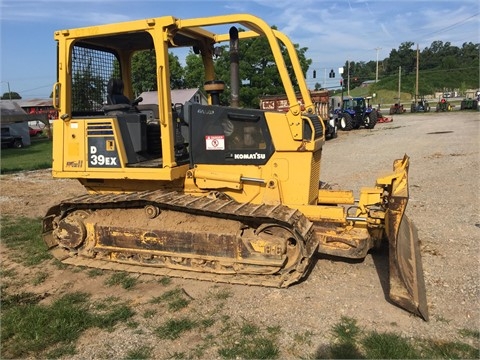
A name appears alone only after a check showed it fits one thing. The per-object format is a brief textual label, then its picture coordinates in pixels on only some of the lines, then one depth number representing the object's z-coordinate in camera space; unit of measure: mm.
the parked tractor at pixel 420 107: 48228
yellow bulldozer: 4939
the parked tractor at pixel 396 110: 47906
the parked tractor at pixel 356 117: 29797
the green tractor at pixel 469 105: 45312
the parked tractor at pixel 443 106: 46406
